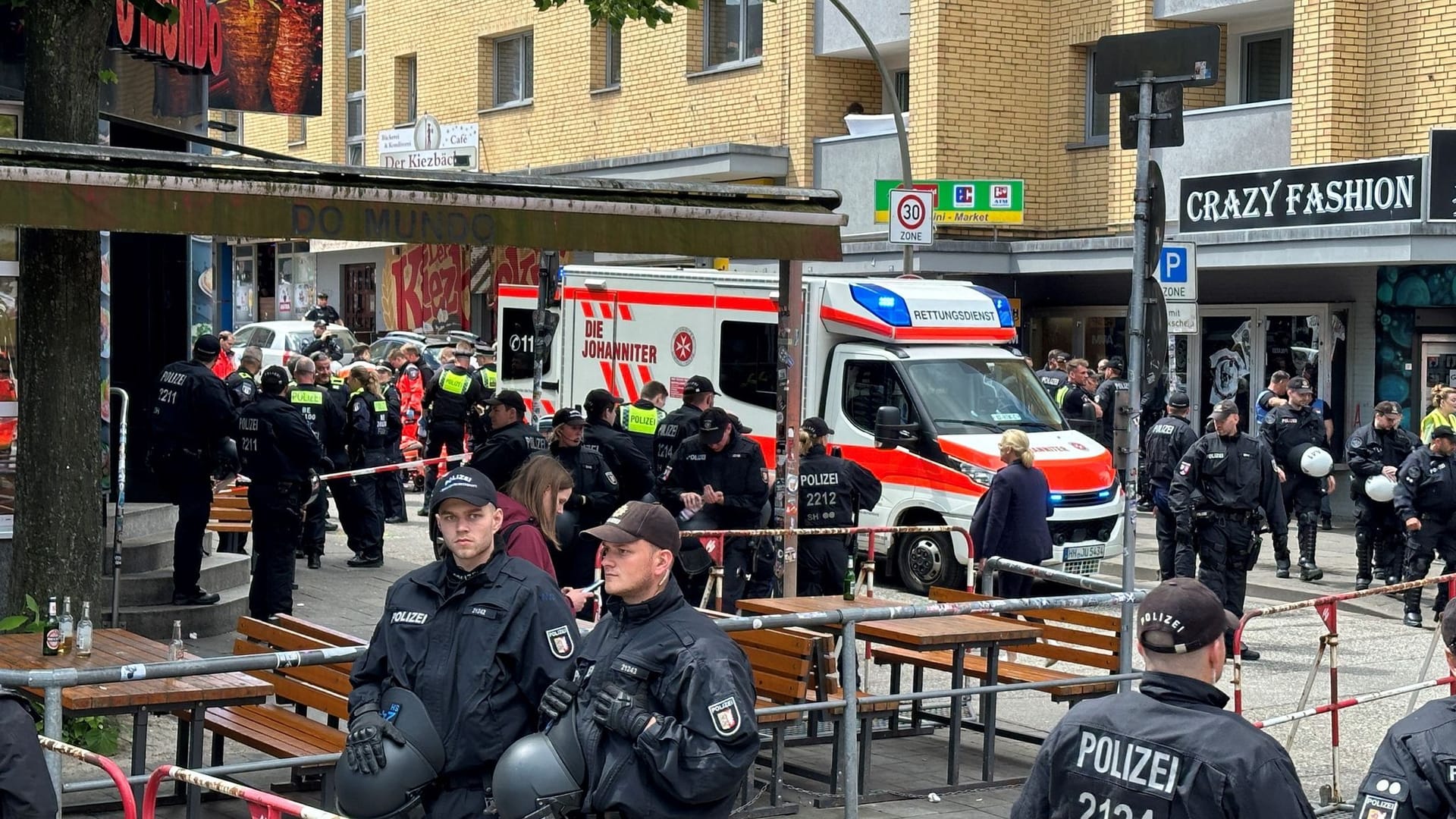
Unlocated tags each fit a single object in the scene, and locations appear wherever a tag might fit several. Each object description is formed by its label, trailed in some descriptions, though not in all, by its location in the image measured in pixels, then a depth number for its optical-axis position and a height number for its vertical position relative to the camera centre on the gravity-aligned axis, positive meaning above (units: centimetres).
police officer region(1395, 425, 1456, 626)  1460 -113
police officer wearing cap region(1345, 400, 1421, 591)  1596 -111
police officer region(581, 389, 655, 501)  1224 -67
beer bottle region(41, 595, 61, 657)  729 -118
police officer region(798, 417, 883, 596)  1195 -98
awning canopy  744 +68
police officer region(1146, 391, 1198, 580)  1469 -84
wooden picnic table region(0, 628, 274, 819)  657 -128
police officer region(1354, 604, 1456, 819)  404 -92
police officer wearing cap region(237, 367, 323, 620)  1221 -92
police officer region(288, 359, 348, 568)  1572 -63
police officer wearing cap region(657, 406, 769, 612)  1241 -91
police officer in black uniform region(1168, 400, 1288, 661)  1283 -100
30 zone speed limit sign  1883 +146
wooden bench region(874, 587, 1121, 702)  888 -148
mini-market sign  2372 +207
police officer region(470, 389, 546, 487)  1062 -53
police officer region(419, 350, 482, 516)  1875 -55
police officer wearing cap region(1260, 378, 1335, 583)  1694 -81
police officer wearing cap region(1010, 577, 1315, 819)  370 -82
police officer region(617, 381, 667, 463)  1552 -54
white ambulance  1560 -21
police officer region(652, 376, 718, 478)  1342 -50
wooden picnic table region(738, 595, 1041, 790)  816 -127
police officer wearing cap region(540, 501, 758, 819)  442 -86
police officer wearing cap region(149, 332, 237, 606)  1189 -64
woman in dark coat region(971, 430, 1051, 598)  1206 -104
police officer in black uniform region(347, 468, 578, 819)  479 -80
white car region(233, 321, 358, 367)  3120 +24
